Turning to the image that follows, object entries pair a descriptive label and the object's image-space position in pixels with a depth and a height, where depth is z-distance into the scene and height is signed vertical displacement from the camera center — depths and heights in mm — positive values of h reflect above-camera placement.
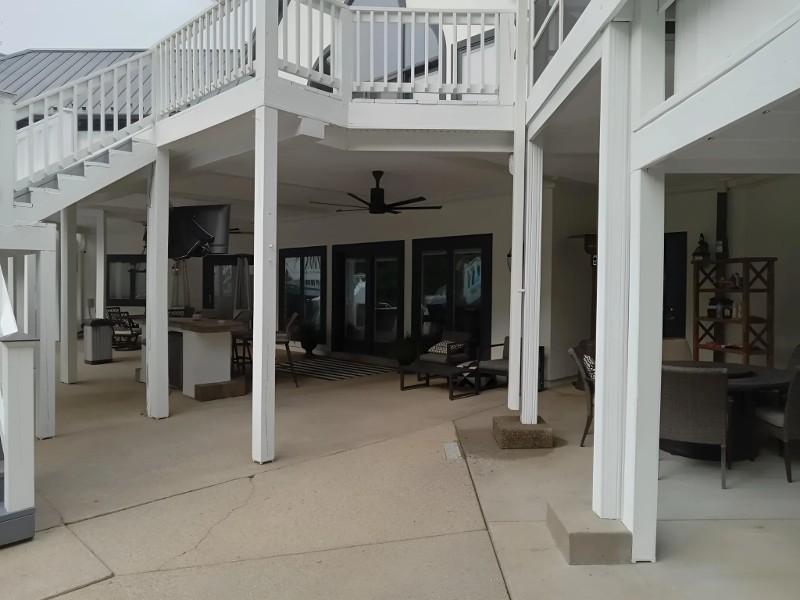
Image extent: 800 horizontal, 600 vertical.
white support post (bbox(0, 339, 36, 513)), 2797 -691
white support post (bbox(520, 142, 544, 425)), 4555 +43
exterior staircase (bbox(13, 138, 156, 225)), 4814 +971
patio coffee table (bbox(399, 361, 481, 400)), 6668 -979
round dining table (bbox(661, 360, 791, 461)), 3889 -901
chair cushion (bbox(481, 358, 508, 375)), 6680 -892
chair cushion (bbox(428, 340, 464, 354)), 7352 -738
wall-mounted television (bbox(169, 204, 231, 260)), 6176 +661
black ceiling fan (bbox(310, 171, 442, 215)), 6777 +1065
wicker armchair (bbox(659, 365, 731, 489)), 3385 -675
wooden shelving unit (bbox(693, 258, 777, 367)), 5766 -160
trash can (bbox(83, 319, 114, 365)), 9227 -879
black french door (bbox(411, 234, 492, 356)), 8039 +67
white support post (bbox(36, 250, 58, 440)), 4855 -559
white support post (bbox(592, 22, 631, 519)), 2605 +137
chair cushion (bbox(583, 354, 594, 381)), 4273 -556
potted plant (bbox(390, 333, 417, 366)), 8469 -894
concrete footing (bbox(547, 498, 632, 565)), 2570 -1146
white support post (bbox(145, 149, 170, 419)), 5453 -16
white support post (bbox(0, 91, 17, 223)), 4422 +1065
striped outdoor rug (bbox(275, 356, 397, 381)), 8406 -1248
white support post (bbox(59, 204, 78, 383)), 7250 -101
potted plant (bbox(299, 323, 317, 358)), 10500 -915
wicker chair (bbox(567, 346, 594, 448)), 4262 -678
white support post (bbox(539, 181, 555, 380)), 7113 +209
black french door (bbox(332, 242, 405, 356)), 9422 -103
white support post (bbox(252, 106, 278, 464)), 4023 +62
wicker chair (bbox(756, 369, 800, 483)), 3463 -811
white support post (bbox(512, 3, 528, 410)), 4730 +790
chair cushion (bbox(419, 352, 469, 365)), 7254 -871
